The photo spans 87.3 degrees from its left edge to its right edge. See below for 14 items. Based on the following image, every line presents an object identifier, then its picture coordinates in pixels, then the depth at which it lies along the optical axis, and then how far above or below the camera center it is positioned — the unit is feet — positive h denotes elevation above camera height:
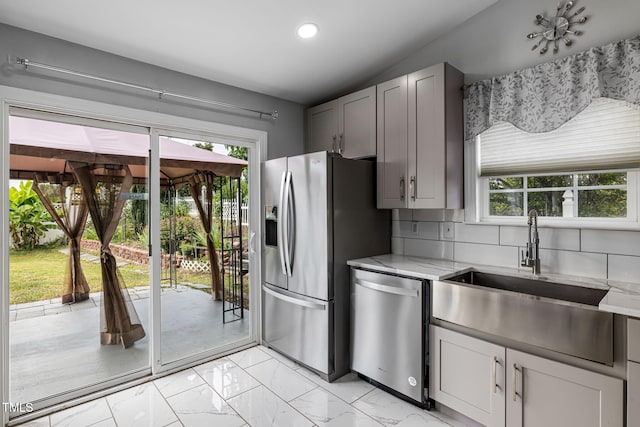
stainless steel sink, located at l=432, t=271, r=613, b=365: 5.09 -1.74
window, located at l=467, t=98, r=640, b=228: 6.54 +0.91
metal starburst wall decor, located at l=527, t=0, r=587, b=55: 7.02 +3.96
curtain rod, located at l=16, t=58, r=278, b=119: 6.80 +3.09
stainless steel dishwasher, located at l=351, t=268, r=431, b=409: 7.17 -2.75
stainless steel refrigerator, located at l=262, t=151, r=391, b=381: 8.56 -0.87
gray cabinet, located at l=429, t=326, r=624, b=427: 5.09 -3.02
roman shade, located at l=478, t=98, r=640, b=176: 6.47 +1.46
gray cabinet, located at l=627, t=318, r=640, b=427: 4.73 -2.29
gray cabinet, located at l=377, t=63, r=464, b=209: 8.04 +1.85
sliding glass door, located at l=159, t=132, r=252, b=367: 9.10 -1.01
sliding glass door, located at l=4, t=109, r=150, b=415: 7.16 -0.99
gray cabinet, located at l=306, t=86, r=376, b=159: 9.55 +2.70
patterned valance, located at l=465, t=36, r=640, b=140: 6.27 +2.58
